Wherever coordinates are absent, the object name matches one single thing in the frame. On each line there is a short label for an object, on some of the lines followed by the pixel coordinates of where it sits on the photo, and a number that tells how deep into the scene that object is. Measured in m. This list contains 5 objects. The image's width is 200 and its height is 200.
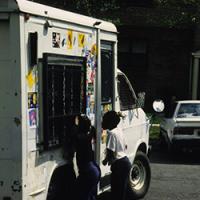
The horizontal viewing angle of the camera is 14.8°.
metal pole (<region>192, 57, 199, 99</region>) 38.92
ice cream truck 7.81
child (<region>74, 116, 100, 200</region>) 9.26
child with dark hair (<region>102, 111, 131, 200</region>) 10.06
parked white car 18.70
